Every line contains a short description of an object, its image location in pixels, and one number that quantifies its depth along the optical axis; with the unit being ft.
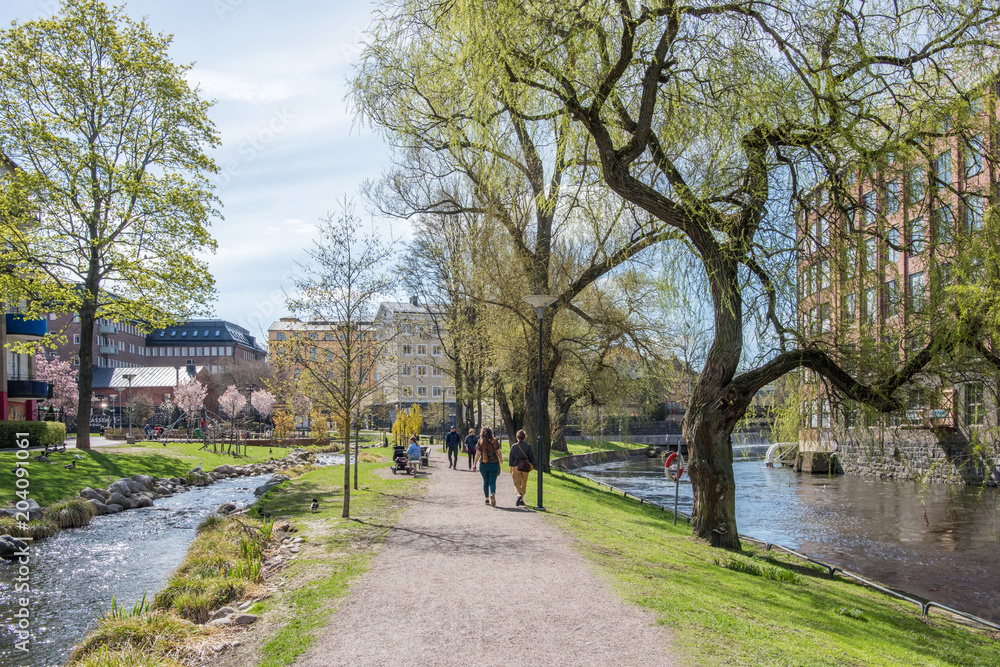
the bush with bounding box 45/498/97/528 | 47.93
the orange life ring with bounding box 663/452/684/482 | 58.27
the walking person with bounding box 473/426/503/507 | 48.47
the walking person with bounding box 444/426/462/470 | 86.38
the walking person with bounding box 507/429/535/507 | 49.93
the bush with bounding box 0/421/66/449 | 80.23
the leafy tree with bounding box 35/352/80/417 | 185.16
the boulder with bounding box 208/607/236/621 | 23.77
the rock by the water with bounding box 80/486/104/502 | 56.39
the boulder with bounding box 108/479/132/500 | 61.37
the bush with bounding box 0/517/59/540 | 41.81
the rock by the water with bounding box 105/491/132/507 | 57.88
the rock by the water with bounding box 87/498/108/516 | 54.75
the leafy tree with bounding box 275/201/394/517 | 46.21
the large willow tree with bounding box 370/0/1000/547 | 29.48
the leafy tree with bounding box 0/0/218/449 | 77.25
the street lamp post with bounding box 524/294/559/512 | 50.03
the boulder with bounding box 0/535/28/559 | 37.50
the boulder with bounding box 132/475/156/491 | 68.57
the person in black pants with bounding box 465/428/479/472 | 83.87
